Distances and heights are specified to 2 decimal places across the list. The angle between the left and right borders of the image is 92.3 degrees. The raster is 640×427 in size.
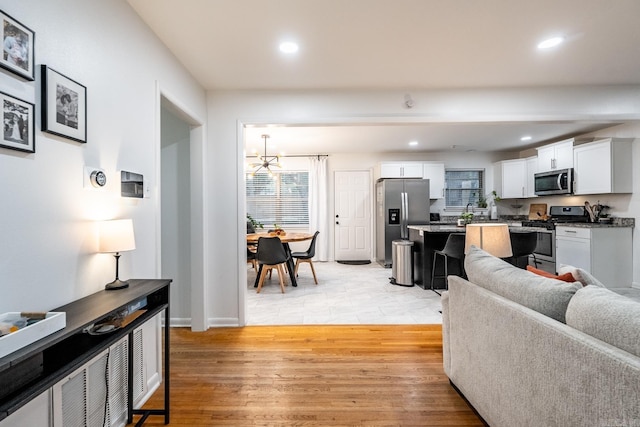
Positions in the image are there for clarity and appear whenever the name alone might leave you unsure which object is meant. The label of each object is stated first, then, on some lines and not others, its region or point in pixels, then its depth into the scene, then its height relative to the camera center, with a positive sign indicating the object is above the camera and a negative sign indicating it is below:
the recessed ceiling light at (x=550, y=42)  2.36 +1.32
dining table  4.66 -0.46
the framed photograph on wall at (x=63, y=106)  1.27 +0.49
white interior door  7.00 +0.04
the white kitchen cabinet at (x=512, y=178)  6.20 +0.68
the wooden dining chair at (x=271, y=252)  4.28 -0.54
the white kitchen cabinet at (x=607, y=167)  4.35 +0.65
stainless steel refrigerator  6.20 +0.15
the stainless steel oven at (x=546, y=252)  5.07 -0.68
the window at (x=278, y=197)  7.14 +0.38
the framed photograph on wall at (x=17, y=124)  1.09 +0.34
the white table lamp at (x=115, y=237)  1.51 -0.11
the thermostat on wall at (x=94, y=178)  1.52 +0.19
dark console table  0.87 -0.50
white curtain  6.97 +0.32
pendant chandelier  5.32 +1.05
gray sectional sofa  0.96 -0.54
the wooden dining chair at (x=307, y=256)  4.84 -0.68
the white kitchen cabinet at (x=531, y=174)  5.93 +0.73
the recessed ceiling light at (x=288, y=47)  2.40 +1.32
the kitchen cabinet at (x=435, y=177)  6.60 +0.76
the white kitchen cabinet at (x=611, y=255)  4.31 -0.62
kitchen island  4.50 -0.63
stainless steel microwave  5.04 +0.50
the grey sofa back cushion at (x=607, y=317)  0.99 -0.37
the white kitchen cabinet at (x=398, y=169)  6.51 +0.92
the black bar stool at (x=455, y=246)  3.86 -0.43
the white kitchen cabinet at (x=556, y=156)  5.08 +0.97
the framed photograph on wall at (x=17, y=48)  1.09 +0.62
